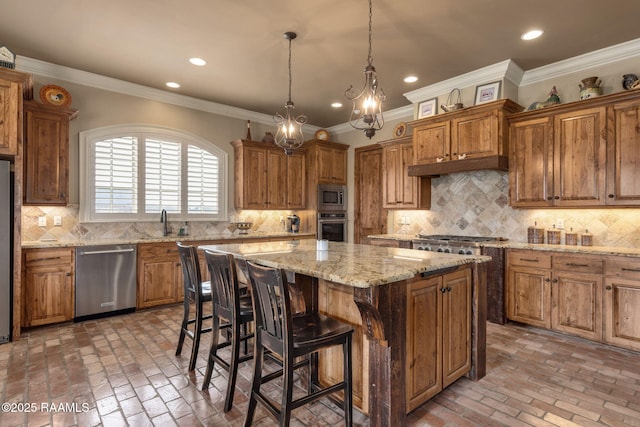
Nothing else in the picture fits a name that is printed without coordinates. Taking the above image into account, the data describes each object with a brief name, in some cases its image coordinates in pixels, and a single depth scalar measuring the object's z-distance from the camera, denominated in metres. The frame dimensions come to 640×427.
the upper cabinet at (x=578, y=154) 3.25
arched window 4.42
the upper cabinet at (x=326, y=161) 6.25
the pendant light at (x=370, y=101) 2.48
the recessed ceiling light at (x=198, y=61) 3.89
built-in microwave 6.27
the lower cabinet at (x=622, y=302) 3.00
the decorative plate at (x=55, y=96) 3.90
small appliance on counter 6.25
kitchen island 1.82
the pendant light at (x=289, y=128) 3.35
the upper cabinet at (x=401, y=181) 5.14
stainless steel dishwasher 3.86
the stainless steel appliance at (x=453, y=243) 3.94
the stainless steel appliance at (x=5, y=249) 3.25
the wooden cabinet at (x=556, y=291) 3.22
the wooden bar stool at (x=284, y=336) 1.74
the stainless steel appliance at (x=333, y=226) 6.26
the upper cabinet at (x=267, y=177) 5.61
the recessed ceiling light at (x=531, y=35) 3.27
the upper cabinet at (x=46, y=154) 3.73
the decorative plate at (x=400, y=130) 5.48
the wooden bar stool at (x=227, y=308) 2.20
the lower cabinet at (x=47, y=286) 3.58
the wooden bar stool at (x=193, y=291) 2.69
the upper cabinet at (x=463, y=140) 3.97
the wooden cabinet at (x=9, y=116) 3.29
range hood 3.98
